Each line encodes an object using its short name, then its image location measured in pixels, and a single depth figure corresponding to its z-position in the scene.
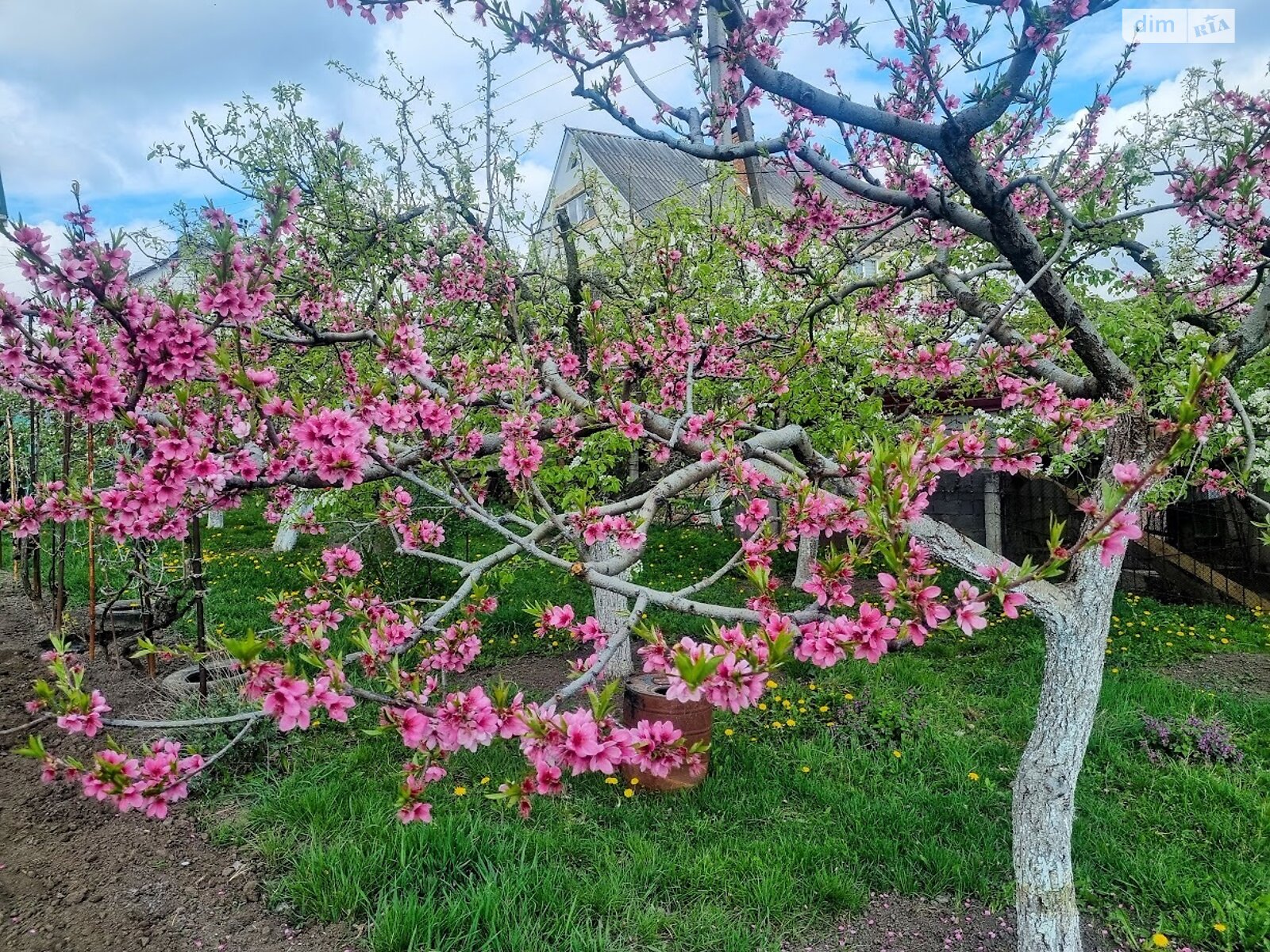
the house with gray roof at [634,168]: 15.27
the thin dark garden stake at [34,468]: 5.93
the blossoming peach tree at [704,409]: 1.63
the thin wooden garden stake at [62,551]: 4.64
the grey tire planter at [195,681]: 4.37
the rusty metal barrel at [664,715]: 3.84
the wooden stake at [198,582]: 4.27
